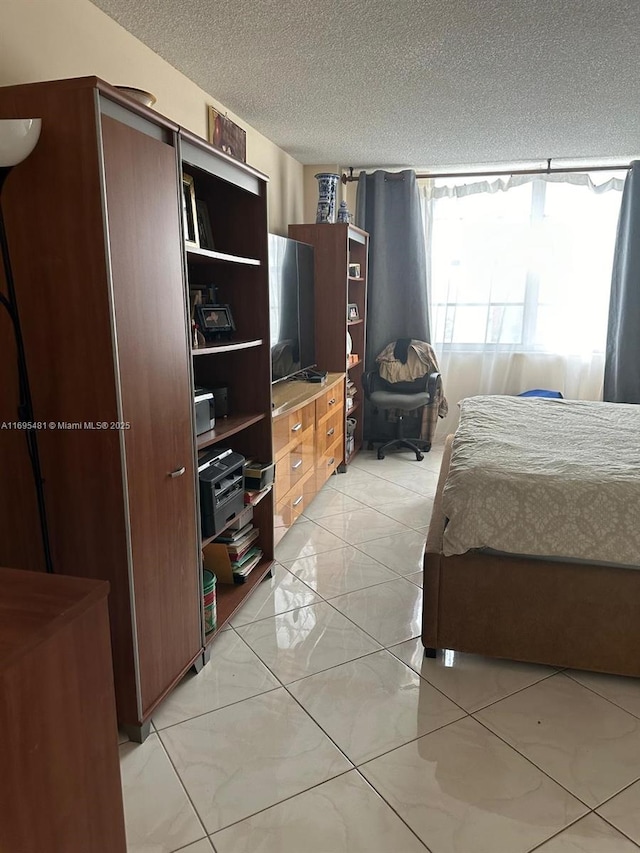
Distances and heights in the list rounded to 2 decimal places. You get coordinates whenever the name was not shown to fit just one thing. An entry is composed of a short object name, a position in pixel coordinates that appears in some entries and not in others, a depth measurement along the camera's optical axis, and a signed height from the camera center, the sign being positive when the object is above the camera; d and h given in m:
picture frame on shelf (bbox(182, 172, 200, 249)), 2.16 +0.34
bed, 2.00 -0.88
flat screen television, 3.40 -0.01
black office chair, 4.72 -0.72
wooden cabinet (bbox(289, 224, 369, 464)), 4.23 +0.11
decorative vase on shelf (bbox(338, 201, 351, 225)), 4.33 +0.66
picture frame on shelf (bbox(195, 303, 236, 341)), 2.33 -0.06
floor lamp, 1.34 +0.08
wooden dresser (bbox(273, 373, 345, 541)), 3.00 -0.77
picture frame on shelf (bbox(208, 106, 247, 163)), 3.13 +0.93
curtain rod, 4.58 +1.06
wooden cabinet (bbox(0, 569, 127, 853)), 0.96 -0.72
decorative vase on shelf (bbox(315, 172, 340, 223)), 4.16 +0.77
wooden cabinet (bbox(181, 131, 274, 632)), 2.50 +0.00
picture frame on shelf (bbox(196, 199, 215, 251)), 2.47 +0.33
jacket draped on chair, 4.98 -0.48
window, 4.82 +0.39
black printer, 2.17 -0.68
